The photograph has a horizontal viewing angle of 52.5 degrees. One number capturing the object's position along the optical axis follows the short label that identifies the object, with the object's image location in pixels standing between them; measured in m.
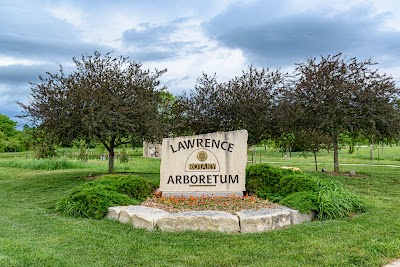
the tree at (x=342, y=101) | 14.83
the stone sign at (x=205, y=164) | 9.51
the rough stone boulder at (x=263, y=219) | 6.66
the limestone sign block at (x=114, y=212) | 7.57
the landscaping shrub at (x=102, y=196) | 8.02
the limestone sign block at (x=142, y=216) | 6.79
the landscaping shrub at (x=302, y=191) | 7.66
